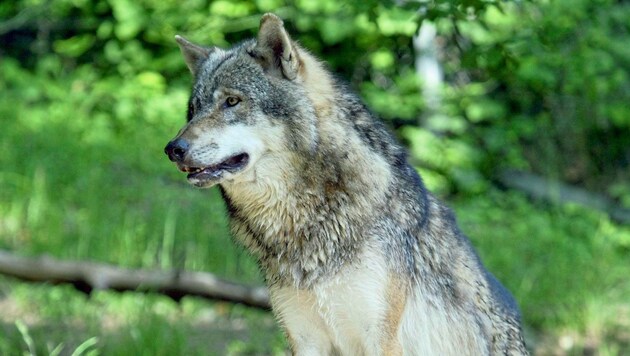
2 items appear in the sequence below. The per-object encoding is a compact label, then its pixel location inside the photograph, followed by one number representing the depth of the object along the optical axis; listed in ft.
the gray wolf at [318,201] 25.40
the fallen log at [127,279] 39.11
